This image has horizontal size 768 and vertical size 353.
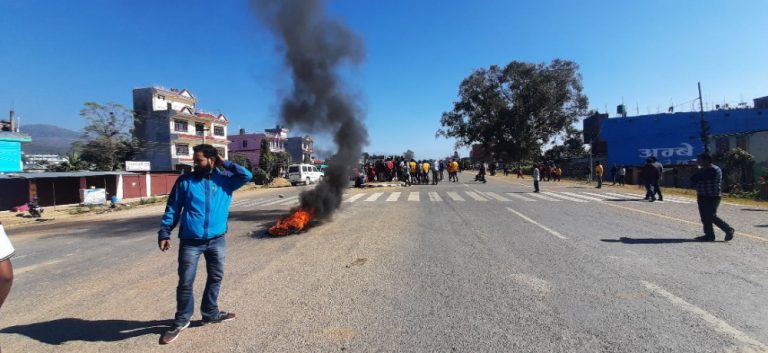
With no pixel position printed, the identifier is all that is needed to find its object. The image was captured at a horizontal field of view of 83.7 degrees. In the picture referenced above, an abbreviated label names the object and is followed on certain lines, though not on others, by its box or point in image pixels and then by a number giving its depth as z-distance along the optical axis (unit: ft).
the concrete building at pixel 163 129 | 147.43
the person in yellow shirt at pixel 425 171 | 92.53
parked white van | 121.60
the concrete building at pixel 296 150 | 252.62
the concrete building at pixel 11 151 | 86.79
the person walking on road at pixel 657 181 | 47.47
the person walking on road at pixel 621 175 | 84.79
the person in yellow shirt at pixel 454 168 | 101.91
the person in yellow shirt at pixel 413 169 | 93.28
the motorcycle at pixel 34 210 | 59.26
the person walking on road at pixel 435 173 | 89.16
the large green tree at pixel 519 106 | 165.68
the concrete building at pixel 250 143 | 224.33
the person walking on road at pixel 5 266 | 8.27
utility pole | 101.81
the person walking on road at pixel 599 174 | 74.32
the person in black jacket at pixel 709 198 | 23.27
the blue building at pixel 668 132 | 121.29
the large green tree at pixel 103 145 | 126.72
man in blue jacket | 11.99
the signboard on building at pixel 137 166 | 100.66
